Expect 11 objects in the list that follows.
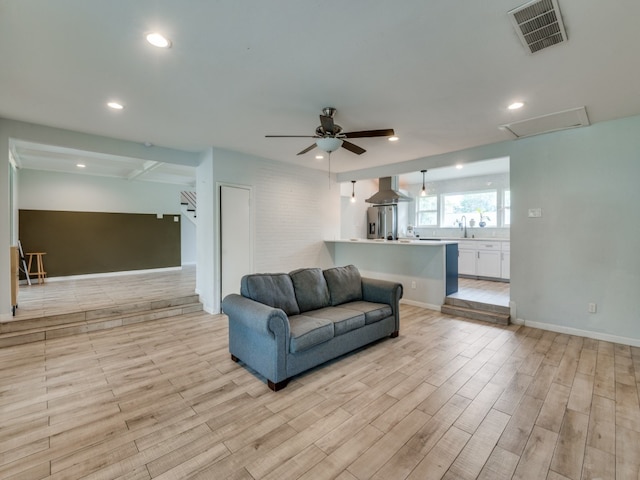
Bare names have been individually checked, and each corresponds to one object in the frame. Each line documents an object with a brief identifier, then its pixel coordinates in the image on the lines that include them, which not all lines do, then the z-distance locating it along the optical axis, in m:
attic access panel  3.40
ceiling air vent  1.77
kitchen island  5.10
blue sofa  2.58
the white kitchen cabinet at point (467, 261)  7.16
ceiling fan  2.94
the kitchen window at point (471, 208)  7.60
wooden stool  6.34
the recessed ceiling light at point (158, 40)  2.04
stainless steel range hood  6.32
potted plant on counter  7.66
